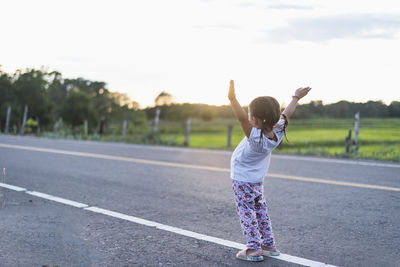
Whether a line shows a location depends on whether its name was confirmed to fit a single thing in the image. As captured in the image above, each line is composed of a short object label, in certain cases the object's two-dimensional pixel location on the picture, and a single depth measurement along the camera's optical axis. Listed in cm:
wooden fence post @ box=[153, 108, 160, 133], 1955
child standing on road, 336
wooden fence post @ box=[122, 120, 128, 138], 2140
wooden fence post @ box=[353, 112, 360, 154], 1321
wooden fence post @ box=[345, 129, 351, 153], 1341
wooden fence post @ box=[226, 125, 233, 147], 1717
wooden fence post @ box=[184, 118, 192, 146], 1776
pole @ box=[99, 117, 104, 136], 2217
